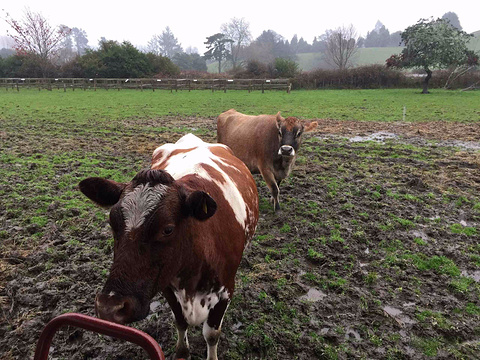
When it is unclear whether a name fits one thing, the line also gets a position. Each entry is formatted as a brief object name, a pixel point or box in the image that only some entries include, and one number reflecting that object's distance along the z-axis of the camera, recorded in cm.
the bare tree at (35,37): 4212
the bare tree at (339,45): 5931
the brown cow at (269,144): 549
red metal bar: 105
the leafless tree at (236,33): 7469
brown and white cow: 159
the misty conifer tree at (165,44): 10144
